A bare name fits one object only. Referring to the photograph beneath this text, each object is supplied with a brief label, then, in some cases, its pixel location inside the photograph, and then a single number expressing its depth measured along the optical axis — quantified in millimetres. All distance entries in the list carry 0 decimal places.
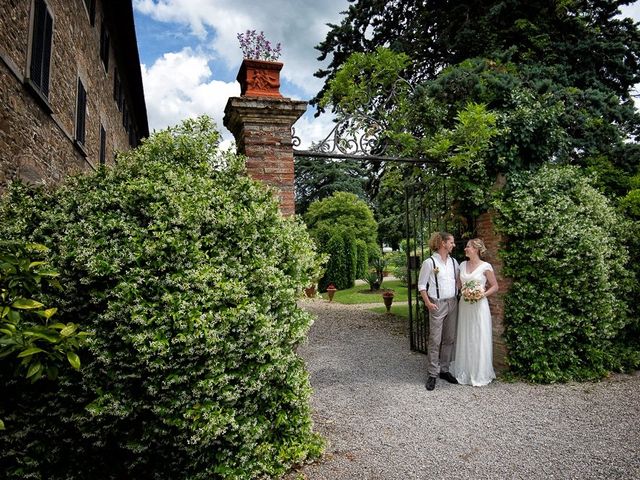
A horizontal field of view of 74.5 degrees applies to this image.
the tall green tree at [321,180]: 29750
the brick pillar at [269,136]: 4750
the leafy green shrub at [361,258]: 22047
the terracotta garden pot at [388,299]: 12692
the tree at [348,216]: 22641
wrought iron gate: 6590
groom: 5504
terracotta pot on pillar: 4930
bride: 5480
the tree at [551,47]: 8797
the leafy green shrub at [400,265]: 14903
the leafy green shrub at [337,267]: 20125
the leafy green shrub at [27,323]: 2125
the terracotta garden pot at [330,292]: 16641
